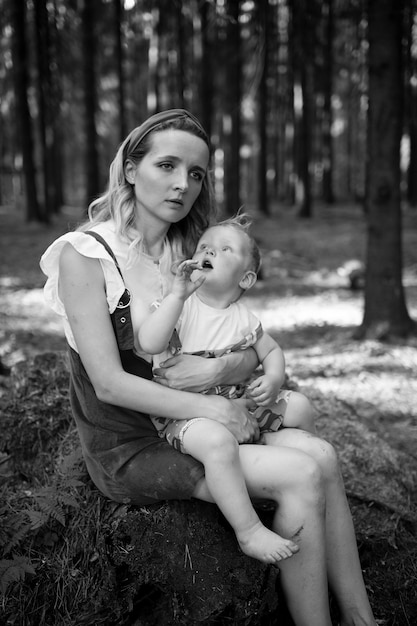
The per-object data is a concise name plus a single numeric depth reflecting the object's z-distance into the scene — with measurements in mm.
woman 2312
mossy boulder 2467
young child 2234
